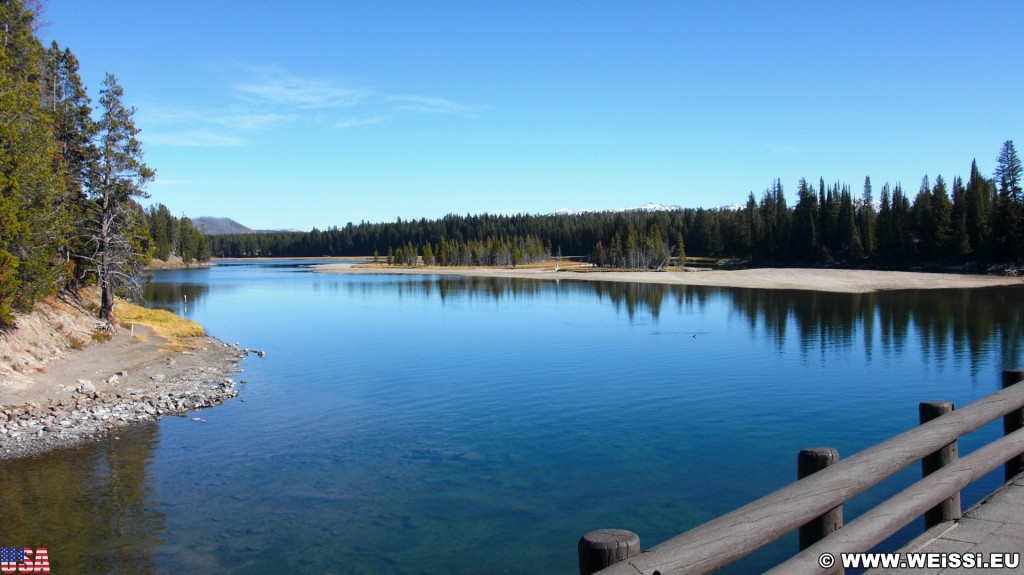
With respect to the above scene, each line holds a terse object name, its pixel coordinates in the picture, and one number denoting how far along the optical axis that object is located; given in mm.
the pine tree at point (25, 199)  27094
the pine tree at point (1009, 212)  90938
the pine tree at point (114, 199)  39375
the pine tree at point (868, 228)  116875
